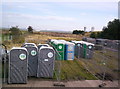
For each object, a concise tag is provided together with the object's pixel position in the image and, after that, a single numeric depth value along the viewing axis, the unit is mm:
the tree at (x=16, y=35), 16524
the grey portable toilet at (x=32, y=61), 5985
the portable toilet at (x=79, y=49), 11238
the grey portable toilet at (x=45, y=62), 5796
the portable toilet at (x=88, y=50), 10743
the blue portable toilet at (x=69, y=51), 10077
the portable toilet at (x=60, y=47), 10009
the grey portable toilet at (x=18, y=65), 5237
